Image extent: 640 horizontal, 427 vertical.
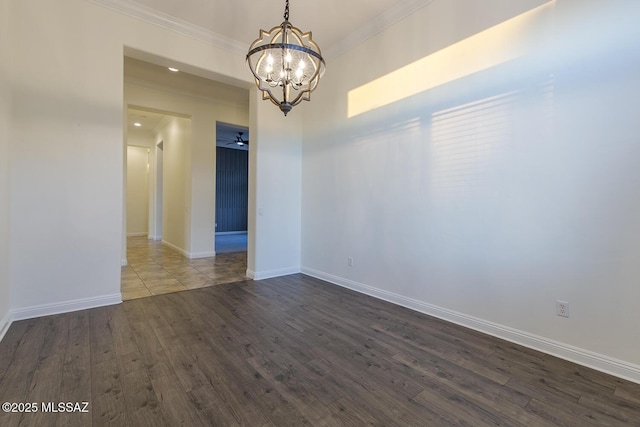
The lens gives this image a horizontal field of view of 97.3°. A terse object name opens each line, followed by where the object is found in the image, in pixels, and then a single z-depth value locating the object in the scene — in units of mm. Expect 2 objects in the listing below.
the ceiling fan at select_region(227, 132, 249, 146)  8532
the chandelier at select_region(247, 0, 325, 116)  2250
